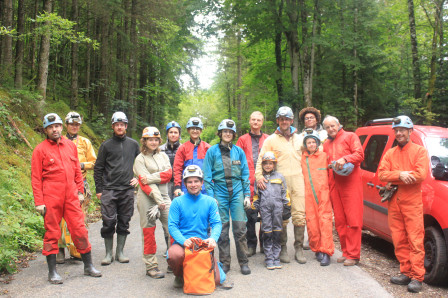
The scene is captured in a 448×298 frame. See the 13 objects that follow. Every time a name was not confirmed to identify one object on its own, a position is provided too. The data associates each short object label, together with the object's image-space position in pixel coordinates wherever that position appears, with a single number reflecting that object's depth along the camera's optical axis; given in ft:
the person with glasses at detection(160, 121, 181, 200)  22.43
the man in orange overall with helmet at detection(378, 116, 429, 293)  16.02
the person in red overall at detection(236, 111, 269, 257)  20.45
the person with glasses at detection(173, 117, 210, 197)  19.70
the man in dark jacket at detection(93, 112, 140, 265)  19.21
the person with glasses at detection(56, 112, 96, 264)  21.27
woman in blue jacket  17.54
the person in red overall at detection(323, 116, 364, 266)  19.04
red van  16.14
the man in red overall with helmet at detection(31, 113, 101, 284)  16.28
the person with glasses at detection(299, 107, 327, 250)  22.17
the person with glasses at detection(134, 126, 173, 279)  17.39
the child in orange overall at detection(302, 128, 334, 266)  19.01
